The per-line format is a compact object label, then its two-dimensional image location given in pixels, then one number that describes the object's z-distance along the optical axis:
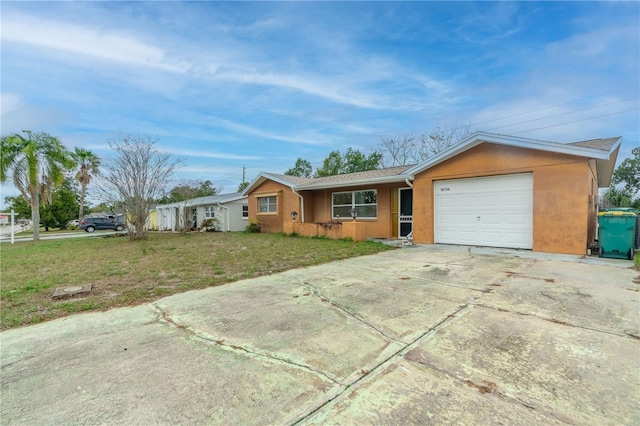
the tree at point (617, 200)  28.19
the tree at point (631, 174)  41.72
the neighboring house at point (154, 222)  29.77
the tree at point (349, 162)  33.41
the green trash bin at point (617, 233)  6.79
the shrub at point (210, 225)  21.38
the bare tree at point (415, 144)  27.25
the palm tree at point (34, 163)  15.84
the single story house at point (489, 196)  7.54
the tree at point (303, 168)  41.16
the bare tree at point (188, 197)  19.81
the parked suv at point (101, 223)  26.08
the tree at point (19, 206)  35.16
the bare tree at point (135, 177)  14.59
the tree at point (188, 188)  22.69
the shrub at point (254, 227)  17.80
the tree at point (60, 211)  31.93
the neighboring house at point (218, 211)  21.01
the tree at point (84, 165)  31.36
